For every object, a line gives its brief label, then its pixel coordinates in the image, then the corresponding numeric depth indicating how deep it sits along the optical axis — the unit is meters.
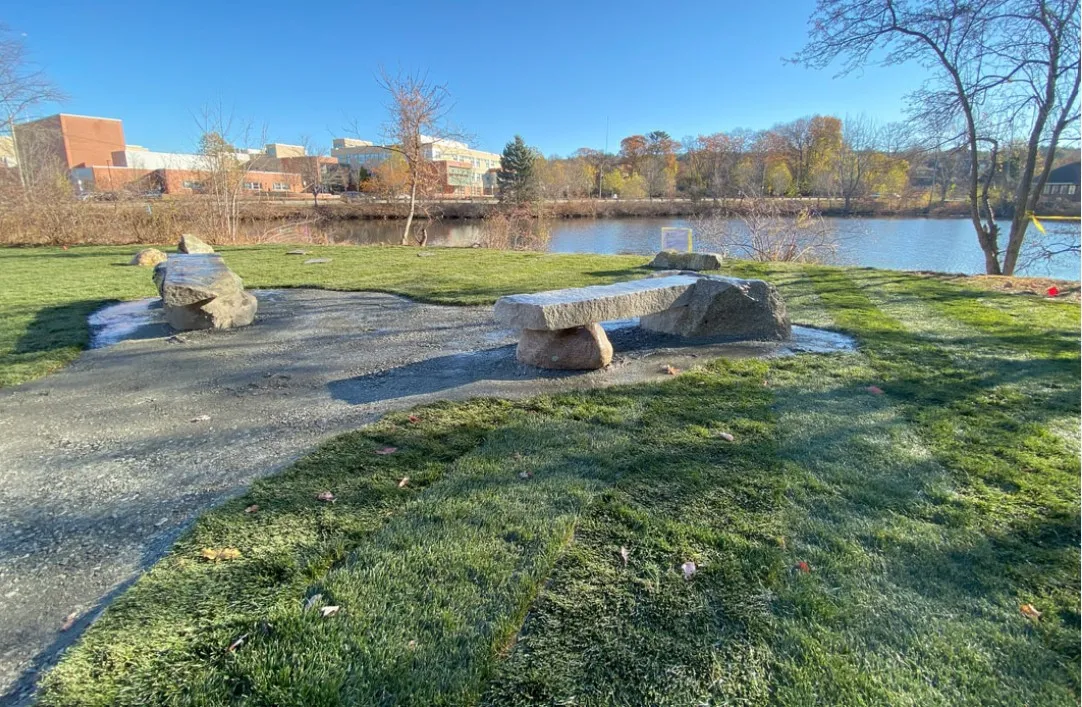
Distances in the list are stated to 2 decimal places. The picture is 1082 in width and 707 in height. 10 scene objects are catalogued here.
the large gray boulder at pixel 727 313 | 5.70
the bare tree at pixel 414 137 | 17.23
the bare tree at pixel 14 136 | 17.44
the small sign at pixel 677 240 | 13.62
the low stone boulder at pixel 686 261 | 11.38
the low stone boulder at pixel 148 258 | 11.37
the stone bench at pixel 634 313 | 4.34
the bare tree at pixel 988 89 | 9.12
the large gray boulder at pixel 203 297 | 5.52
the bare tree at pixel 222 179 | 18.11
